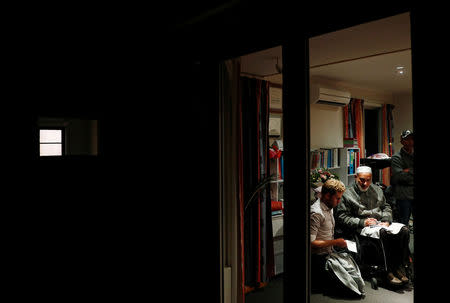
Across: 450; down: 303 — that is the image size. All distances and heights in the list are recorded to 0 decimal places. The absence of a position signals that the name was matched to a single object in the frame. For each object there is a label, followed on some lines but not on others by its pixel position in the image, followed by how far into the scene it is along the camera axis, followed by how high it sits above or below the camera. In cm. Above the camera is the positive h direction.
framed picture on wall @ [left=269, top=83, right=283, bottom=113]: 272 +48
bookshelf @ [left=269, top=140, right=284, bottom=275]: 296 -42
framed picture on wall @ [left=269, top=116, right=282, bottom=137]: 284 +25
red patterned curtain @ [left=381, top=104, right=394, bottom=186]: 246 +21
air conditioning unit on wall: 340 +63
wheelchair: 281 -87
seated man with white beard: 277 -55
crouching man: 266 -80
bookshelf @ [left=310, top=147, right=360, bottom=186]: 350 -5
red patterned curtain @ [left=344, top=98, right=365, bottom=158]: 354 +42
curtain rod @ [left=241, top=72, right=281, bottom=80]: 258 +63
